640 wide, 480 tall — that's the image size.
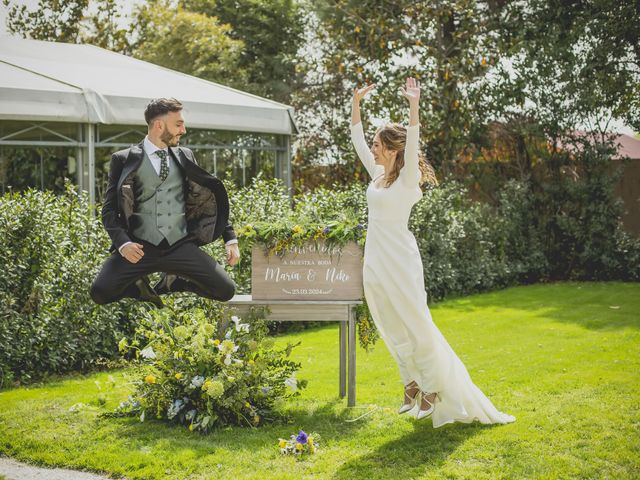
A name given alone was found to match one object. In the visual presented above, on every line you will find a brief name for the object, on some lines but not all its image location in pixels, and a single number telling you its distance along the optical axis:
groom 5.13
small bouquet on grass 4.88
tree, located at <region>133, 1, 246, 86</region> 21.73
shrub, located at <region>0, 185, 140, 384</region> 7.03
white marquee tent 9.91
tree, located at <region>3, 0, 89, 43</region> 26.30
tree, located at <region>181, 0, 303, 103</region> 21.91
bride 5.22
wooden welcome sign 6.02
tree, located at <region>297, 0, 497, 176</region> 14.92
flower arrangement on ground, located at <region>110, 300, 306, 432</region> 5.49
